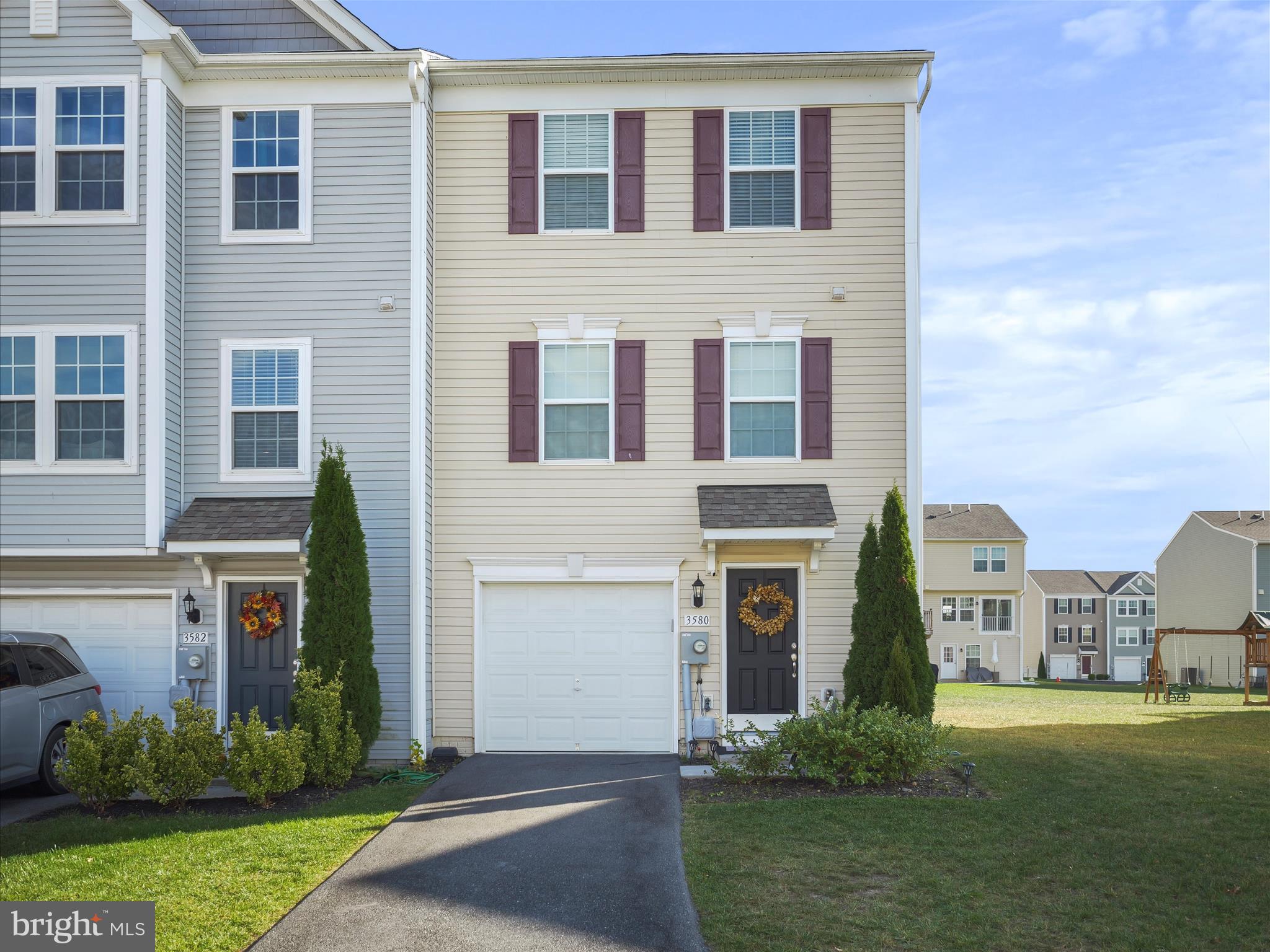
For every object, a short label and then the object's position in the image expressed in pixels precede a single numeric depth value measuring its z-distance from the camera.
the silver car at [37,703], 9.94
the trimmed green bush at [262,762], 9.45
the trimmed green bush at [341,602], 10.75
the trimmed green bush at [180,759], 9.26
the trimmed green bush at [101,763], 9.20
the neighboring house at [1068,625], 58.25
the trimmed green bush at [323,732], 10.11
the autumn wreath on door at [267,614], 11.84
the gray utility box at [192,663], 11.74
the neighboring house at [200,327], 11.49
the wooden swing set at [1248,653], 21.28
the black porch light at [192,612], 11.81
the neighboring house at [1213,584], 37.38
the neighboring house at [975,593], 46.28
